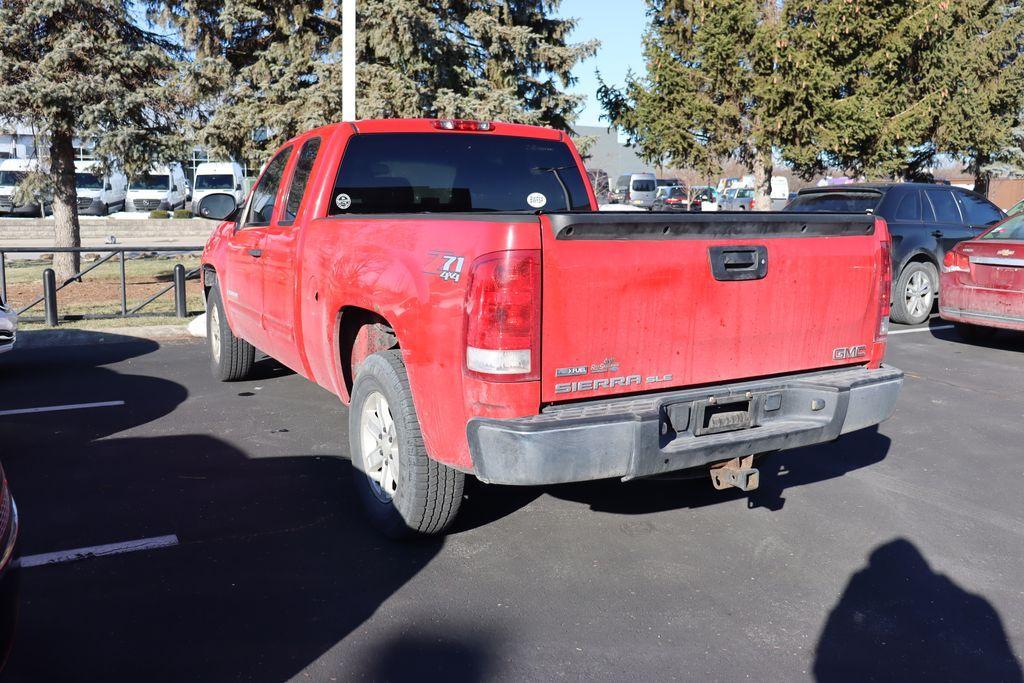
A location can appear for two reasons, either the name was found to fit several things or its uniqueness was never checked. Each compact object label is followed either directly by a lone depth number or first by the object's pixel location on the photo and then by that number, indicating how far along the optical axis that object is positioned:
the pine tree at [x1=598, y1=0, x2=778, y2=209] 16.39
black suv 11.02
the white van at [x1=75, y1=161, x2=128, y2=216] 33.09
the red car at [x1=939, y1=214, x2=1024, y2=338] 8.85
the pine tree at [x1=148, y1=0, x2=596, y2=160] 15.38
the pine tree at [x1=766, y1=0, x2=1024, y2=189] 15.77
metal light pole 11.07
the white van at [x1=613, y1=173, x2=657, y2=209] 41.94
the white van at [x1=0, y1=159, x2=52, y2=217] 32.50
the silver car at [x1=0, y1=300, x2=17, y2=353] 7.12
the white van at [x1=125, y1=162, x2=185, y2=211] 35.06
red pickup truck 3.30
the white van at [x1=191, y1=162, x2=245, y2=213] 34.66
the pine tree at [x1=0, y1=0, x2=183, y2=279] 13.63
